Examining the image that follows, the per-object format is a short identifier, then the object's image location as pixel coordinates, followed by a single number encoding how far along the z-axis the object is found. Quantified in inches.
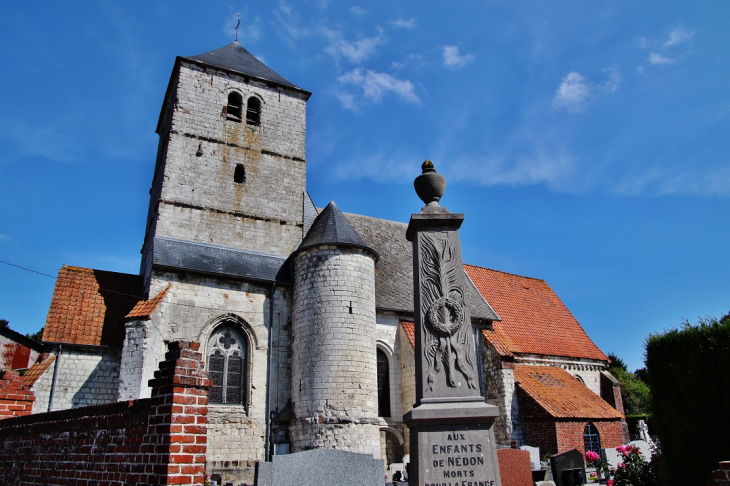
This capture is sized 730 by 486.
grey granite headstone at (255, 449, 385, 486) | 248.1
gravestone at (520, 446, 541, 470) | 508.6
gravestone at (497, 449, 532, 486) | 328.5
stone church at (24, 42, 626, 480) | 522.0
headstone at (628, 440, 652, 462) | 498.0
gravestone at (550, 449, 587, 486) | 403.5
